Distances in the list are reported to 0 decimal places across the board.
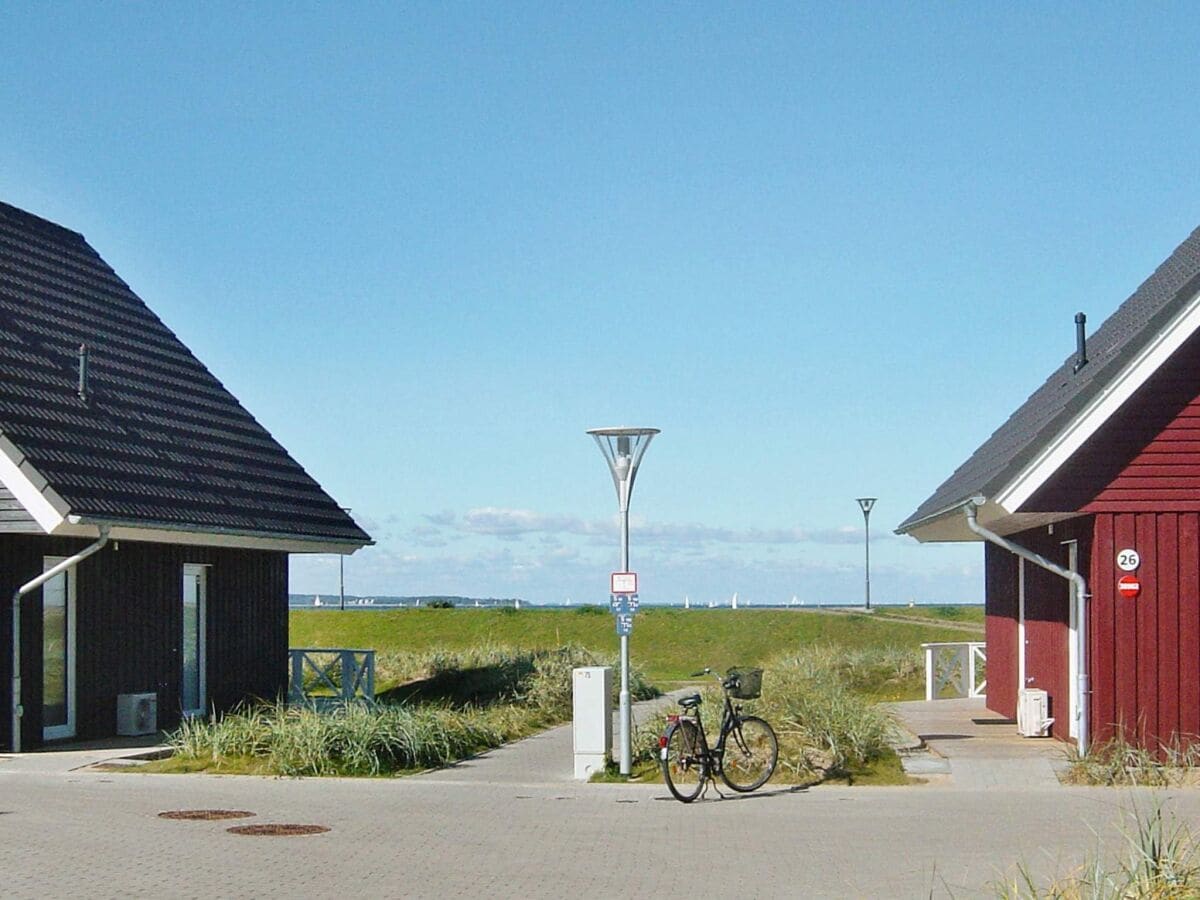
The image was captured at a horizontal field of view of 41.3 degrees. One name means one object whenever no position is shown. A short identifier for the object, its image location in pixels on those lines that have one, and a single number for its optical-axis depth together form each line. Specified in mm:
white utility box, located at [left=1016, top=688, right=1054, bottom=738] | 21500
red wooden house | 17375
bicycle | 15984
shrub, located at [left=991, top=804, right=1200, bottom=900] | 8398
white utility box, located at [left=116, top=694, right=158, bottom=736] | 21281
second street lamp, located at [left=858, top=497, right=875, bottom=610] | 49562
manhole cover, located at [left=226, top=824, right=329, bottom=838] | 13117
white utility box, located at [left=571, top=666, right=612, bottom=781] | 17625
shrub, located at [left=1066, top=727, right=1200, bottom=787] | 16469
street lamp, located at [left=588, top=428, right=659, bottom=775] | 17453
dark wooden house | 19172
